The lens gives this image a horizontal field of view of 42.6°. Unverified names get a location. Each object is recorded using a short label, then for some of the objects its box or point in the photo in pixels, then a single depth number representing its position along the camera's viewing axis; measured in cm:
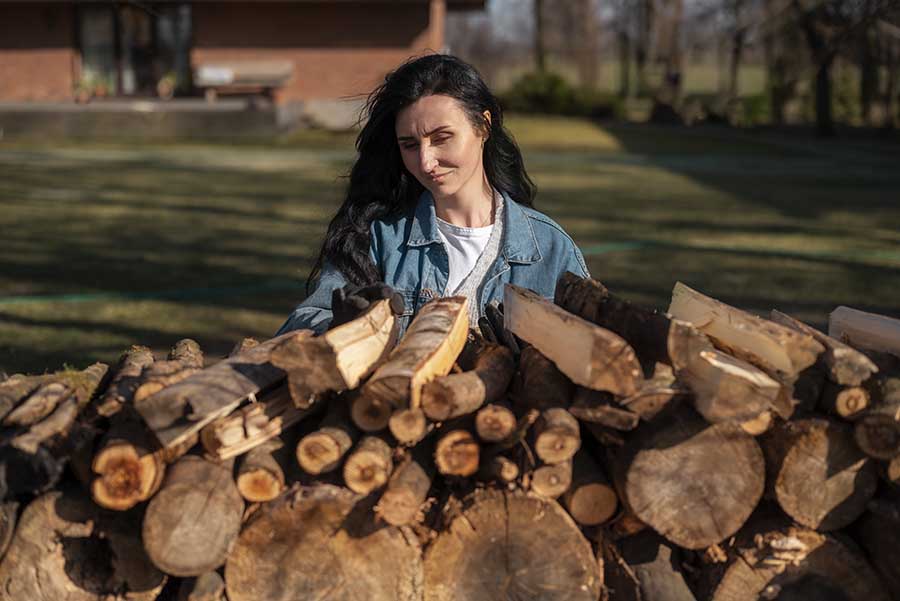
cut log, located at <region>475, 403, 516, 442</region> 275
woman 359
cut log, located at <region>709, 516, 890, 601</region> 289
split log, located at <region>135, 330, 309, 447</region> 262
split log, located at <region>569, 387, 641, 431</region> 270
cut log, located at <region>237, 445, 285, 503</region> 277
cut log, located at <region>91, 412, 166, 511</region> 269
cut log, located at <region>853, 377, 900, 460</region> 275
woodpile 271
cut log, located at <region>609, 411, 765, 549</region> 276
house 2638
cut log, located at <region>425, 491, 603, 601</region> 280
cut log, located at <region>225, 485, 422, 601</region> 281
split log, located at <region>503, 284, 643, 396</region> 268
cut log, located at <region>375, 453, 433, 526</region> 273
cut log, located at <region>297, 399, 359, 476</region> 274
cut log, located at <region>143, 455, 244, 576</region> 268
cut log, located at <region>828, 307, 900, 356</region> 319
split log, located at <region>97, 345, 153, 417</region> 286
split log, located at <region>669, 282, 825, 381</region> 281
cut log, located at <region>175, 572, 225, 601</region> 279
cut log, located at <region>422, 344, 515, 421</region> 273
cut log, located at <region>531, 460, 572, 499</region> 277
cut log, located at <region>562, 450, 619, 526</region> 284
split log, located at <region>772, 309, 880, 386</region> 278
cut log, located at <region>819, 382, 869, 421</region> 281
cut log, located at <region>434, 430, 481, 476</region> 279
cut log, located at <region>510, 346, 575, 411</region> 286
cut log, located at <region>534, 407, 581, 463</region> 271
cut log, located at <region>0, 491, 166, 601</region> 281
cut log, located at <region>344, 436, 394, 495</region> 274
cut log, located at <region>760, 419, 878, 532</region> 281
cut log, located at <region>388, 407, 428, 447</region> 271
